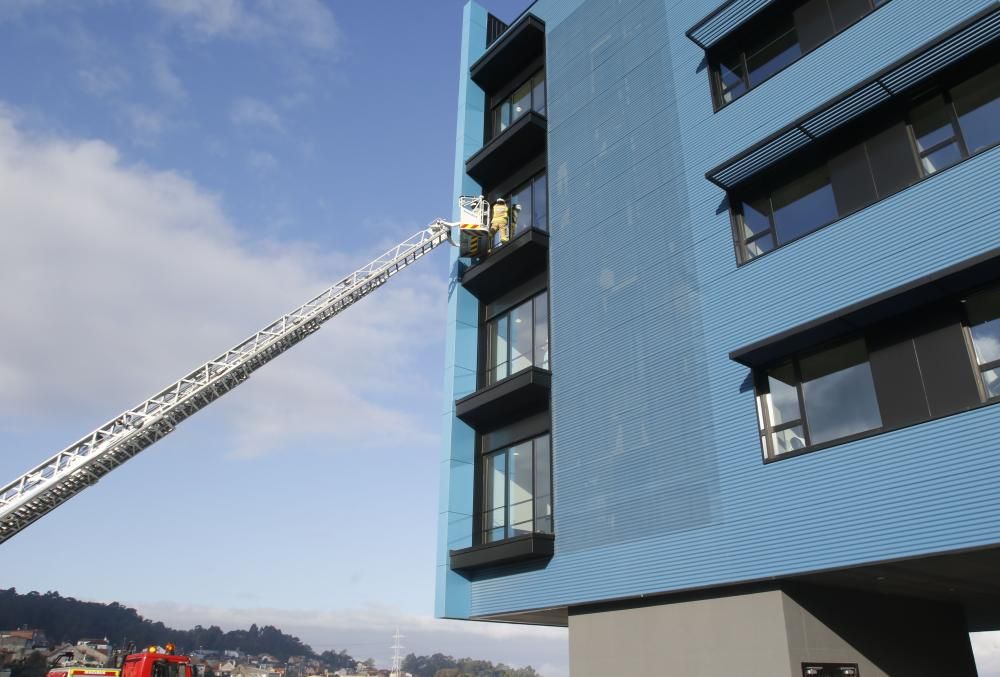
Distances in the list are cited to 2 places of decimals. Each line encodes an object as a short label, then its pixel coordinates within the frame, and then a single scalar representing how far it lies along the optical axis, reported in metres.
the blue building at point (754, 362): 14.59
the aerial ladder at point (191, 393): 21.22
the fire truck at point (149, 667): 19.27
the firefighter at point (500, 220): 28.67
